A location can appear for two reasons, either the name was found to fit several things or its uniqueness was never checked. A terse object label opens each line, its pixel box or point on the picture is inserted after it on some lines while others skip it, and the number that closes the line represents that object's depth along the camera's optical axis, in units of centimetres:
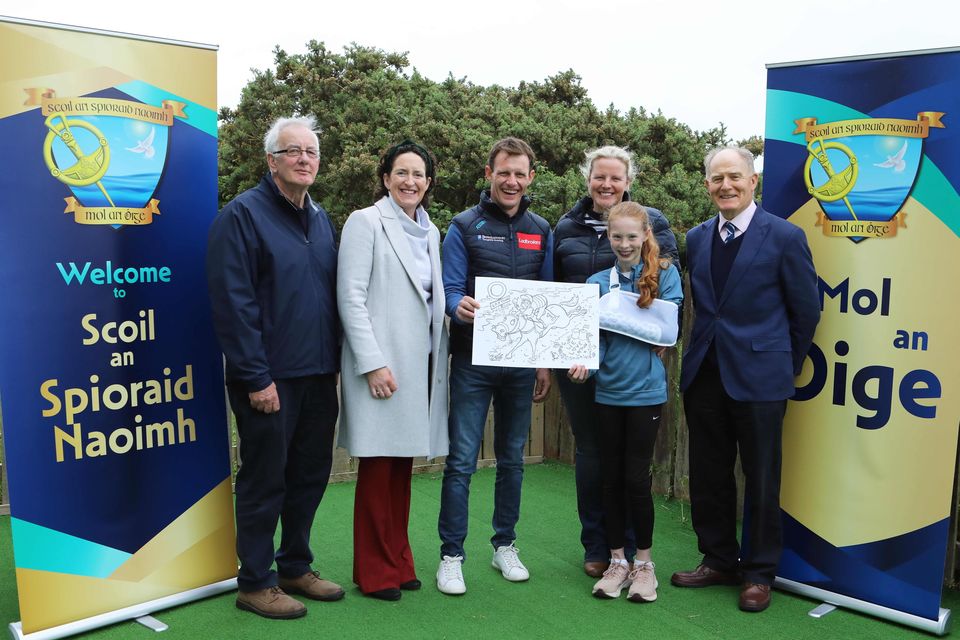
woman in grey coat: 347
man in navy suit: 353
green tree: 1155
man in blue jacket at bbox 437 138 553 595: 370
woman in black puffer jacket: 376
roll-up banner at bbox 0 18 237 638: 311
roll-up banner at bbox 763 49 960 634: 341
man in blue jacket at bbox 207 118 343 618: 325
